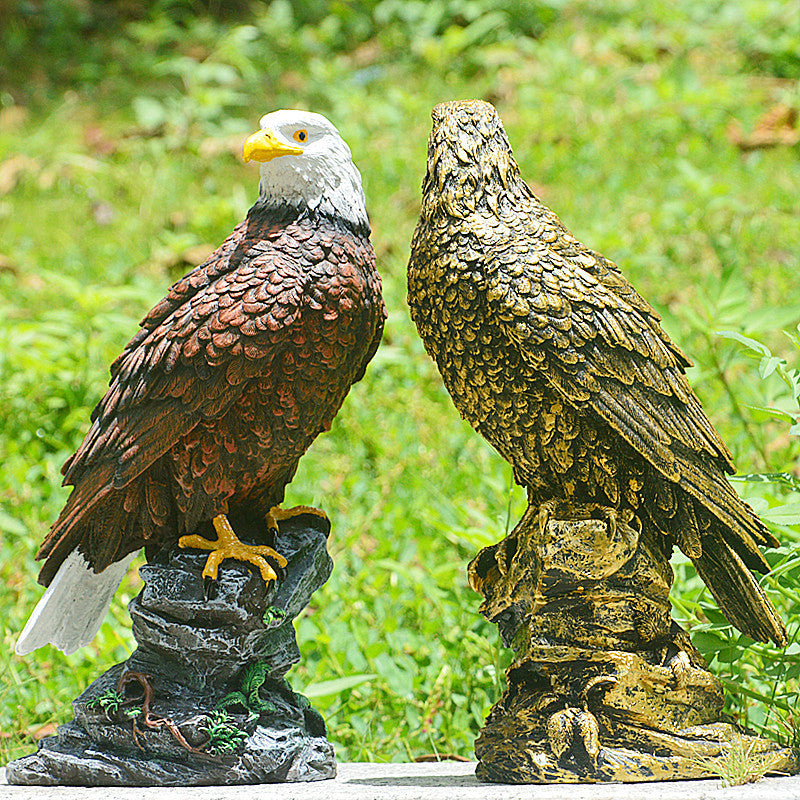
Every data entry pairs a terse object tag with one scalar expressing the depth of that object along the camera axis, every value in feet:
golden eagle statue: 11.80
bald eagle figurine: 11.87
